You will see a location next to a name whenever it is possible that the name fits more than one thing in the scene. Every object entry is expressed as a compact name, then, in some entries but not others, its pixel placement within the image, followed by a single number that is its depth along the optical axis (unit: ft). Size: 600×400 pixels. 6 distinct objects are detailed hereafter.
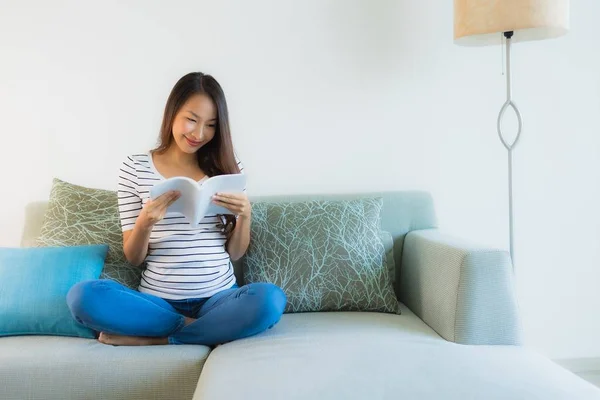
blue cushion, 6.74
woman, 6.46
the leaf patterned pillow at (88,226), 7.55
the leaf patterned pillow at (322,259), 7.53
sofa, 5.02
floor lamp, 7.82
